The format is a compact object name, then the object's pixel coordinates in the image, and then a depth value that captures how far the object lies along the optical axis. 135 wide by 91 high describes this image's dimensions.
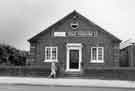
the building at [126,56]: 26.86
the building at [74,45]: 23.97
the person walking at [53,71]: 21.20
